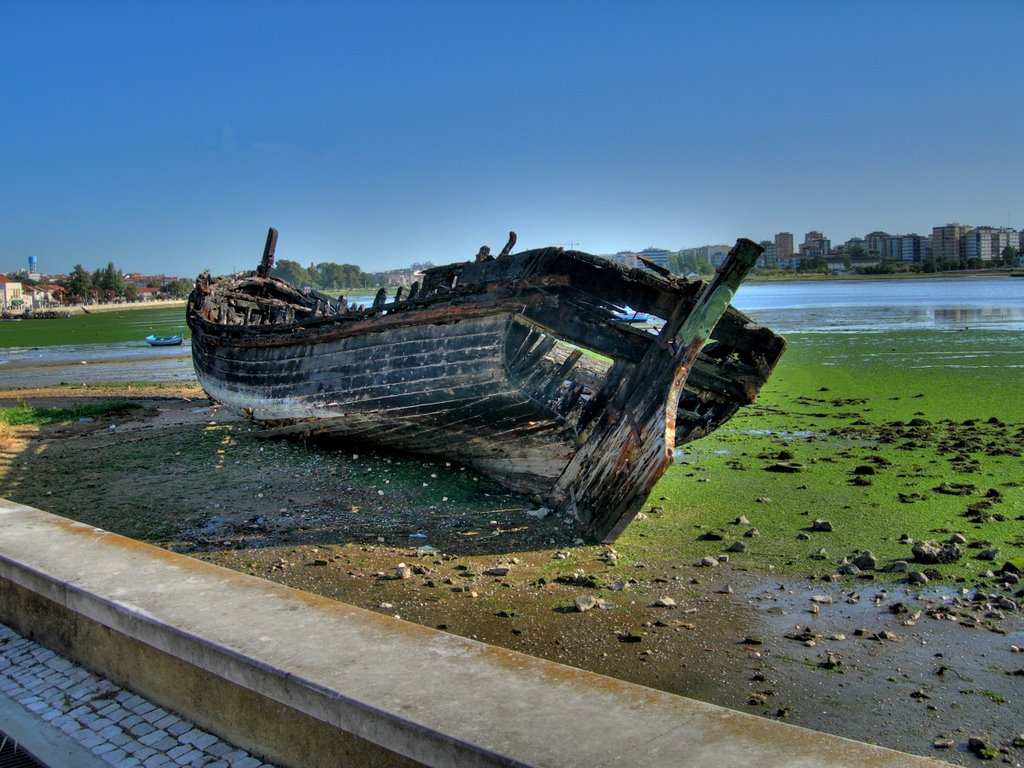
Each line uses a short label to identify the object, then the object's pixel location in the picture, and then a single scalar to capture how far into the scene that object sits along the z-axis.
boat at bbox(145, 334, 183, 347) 34.03
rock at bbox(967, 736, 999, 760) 3.71
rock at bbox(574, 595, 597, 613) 5.44
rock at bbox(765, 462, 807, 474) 8.88
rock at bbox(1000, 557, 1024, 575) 5.72
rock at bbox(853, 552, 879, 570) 5.97
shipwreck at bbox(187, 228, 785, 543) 6.99
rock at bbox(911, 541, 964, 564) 5.98
